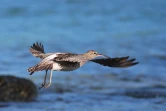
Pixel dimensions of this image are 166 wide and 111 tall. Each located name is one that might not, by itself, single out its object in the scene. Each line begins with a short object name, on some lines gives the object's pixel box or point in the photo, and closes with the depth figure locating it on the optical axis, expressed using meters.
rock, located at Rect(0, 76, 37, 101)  24.00
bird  15.18
